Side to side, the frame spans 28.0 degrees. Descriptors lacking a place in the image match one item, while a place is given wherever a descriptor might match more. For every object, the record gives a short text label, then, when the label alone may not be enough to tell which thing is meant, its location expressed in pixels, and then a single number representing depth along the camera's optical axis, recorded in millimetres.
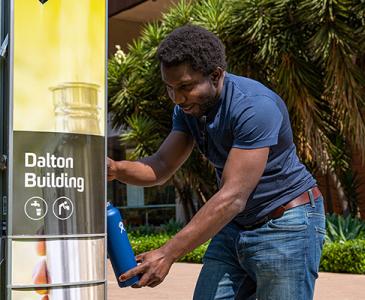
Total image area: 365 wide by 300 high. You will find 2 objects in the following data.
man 2967
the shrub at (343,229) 12531
